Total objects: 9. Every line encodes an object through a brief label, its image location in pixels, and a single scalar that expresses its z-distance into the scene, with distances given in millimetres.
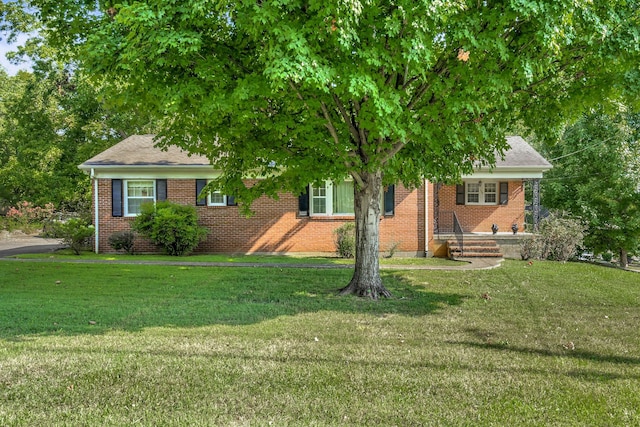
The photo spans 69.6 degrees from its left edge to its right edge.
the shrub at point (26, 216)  25075
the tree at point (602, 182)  16016
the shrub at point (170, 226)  14758
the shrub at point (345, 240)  15118
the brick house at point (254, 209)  16188
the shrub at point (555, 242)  15375
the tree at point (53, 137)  26453
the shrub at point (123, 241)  15773
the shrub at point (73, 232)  15719
